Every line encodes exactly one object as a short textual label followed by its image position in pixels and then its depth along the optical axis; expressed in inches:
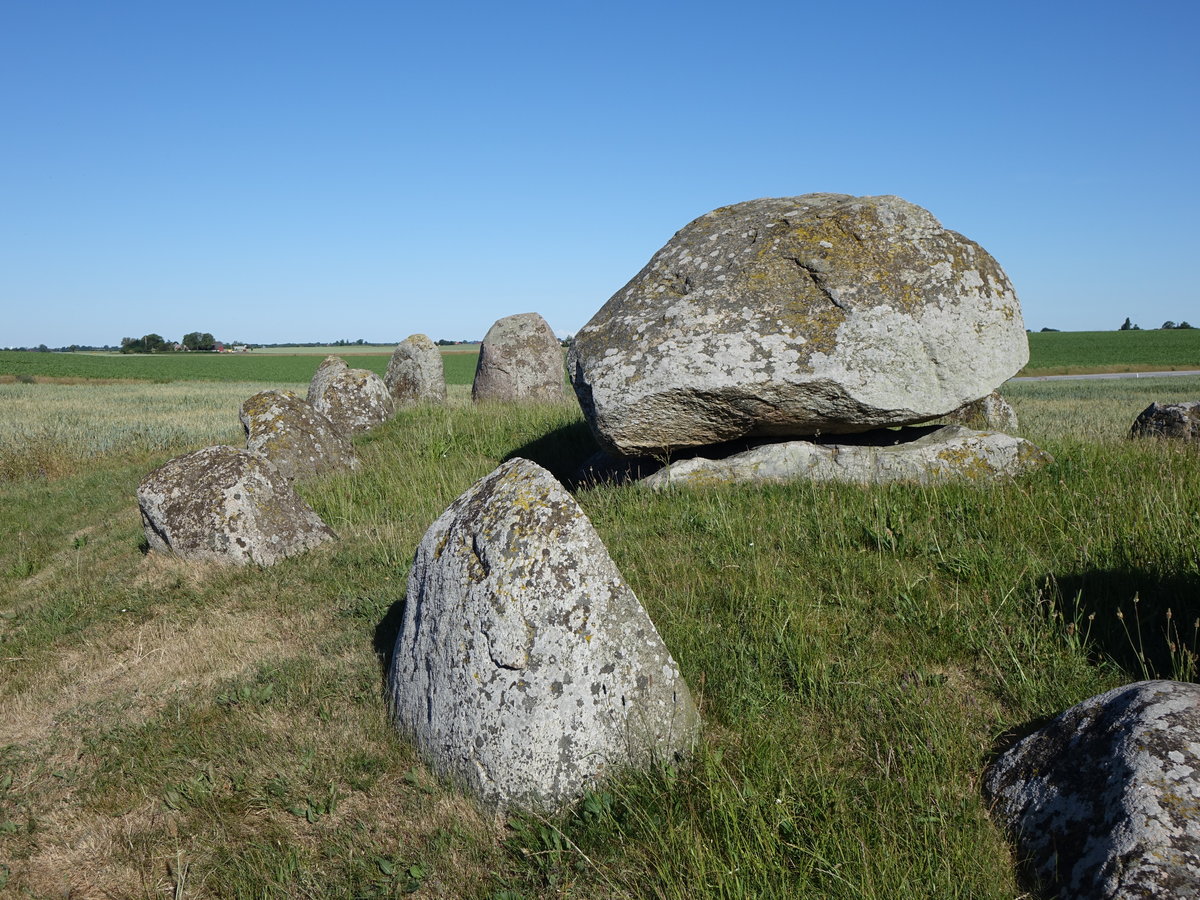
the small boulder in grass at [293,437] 423.2
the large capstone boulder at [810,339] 289.1
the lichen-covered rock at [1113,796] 101.3
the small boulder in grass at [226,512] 310.3
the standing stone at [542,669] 141.5
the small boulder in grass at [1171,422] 394.6
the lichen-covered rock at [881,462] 283.3
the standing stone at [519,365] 711.1
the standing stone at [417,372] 712.4
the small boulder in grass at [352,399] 550.6
